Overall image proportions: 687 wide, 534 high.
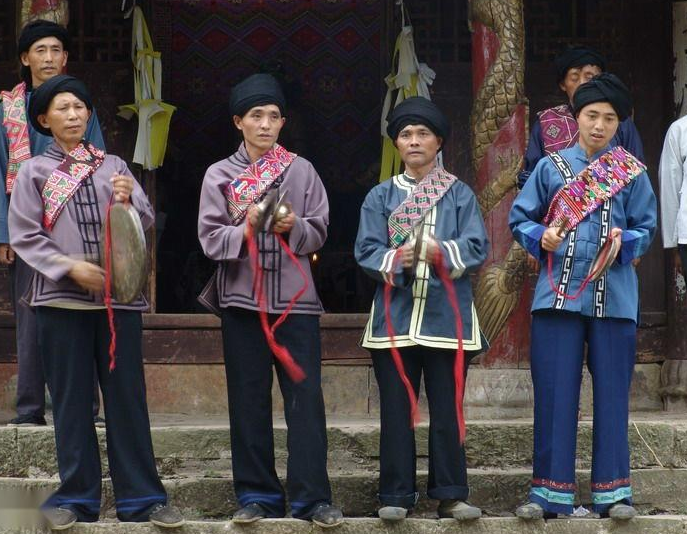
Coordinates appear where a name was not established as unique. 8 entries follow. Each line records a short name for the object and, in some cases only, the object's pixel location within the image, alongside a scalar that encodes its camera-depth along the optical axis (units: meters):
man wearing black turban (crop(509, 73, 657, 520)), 12.67
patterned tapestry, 22.17
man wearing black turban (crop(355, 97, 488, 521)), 12.60
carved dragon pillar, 16.14
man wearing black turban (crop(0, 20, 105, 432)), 14.57
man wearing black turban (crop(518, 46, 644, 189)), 14.64
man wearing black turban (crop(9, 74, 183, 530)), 12.35
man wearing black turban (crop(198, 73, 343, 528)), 12.58
